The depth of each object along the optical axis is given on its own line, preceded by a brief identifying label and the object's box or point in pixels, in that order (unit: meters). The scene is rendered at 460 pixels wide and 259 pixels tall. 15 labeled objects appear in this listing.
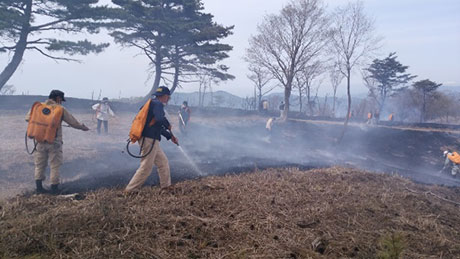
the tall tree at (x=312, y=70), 24.02
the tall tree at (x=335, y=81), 45.38
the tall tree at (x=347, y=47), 20.15
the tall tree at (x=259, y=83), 36.28
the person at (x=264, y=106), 27.38
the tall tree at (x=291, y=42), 22.91
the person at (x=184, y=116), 15.60
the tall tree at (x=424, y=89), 34.91
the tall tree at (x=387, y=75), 40.22
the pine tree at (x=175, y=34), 18.88
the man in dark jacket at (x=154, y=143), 5.18
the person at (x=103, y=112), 13.42
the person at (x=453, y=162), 14.22
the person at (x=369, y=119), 26.47
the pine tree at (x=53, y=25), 14.05
